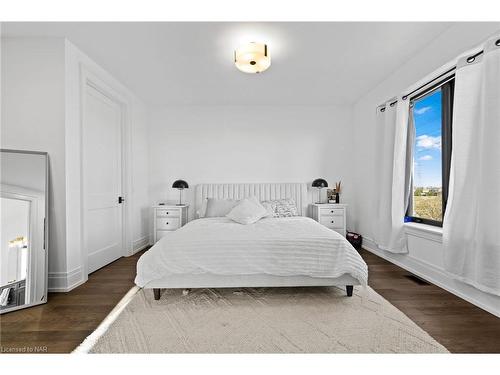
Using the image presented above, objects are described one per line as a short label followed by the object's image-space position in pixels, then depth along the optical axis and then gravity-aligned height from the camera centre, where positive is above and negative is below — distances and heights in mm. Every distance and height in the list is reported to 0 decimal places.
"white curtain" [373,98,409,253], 3508 +99
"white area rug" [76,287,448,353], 1788 -1140
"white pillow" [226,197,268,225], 3541 -460
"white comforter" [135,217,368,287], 2490 -745
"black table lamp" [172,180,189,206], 4723 -108
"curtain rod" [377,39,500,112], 2334 +1145
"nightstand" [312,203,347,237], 4629 -608
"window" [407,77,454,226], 2986 +386
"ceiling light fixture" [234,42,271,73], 2760 +1309
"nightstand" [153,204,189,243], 4547 -713
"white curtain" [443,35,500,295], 2154 +61
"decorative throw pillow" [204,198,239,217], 4180 -446
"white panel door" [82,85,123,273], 3385 -18
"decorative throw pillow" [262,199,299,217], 4199 -457
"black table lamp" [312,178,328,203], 4789 -40
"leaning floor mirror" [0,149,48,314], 2383 -510
